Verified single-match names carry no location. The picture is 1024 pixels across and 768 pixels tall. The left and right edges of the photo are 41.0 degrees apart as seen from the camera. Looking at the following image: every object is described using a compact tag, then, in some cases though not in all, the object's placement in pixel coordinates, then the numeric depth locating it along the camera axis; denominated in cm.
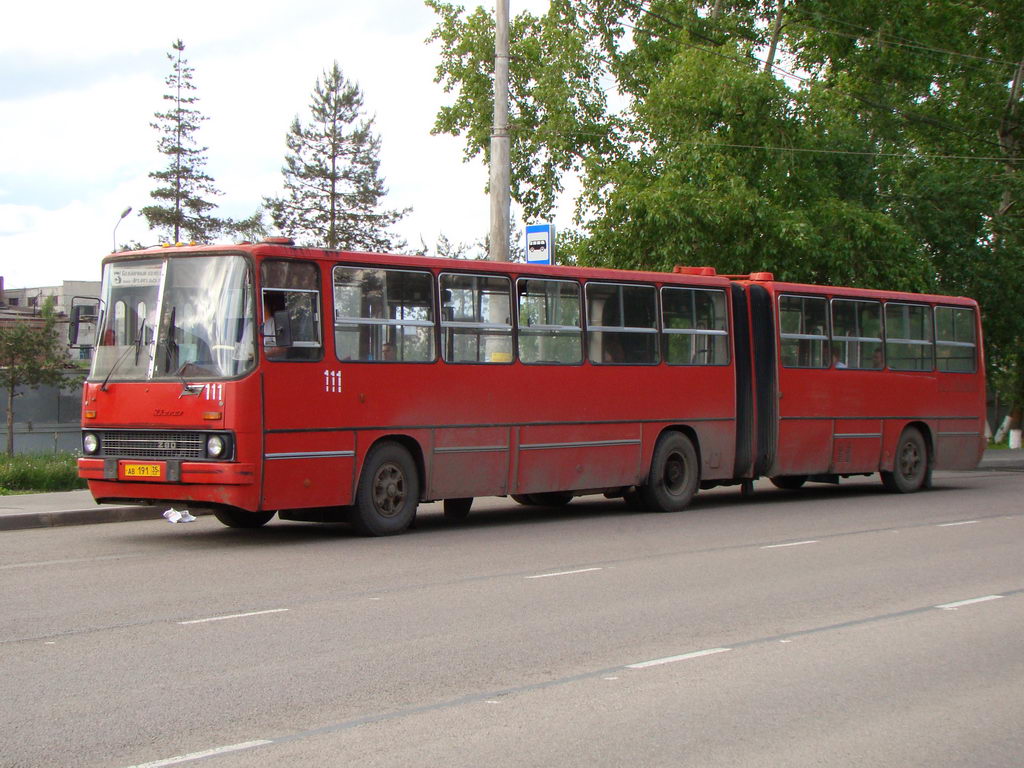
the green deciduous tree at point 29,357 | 5403
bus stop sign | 2061
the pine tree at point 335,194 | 7569
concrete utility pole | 2100
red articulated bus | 1323
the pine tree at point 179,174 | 7162
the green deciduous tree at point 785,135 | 2762
